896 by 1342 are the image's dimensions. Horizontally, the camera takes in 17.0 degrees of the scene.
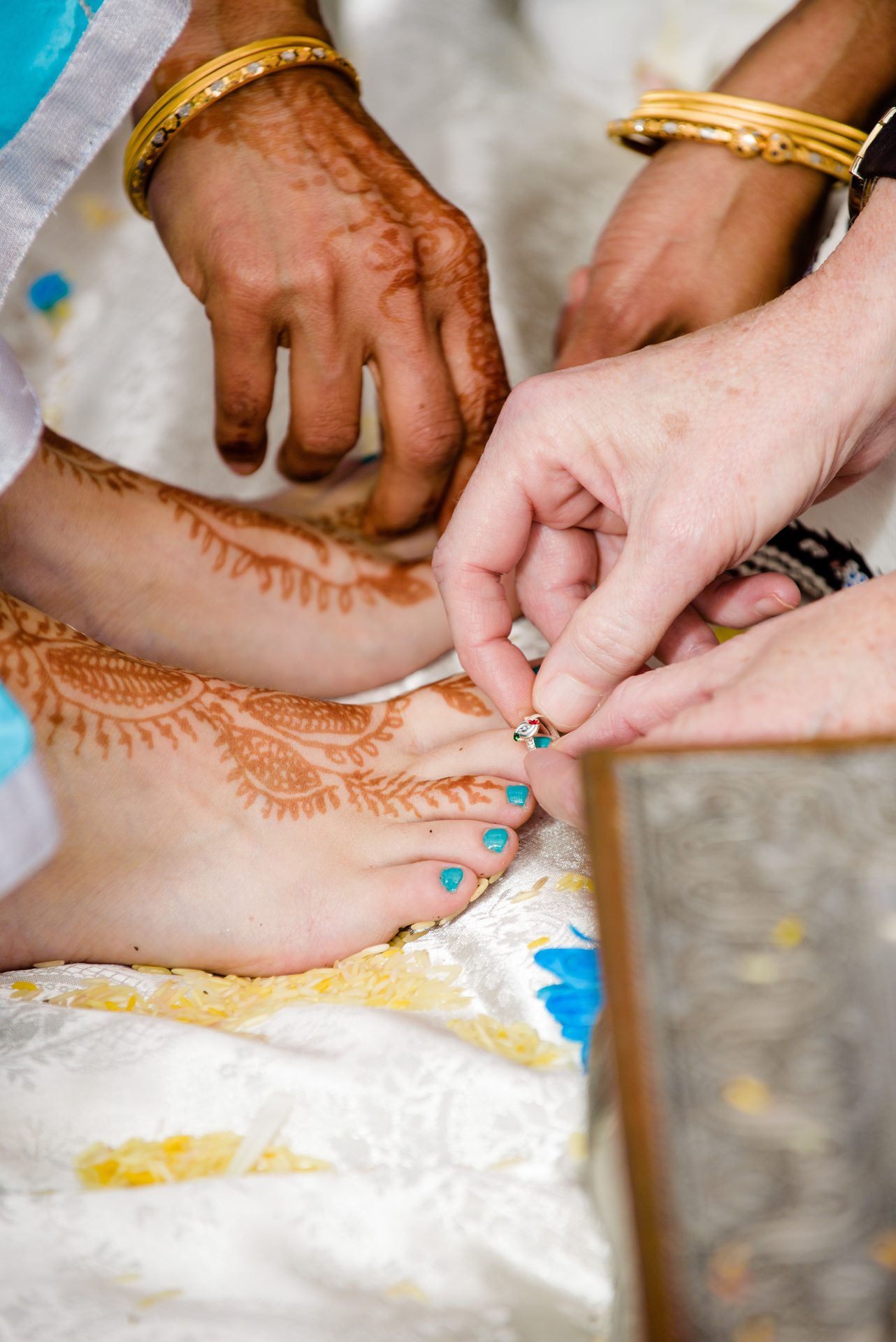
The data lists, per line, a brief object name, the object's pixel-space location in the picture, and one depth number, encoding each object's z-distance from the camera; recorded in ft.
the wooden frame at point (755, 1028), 1.92
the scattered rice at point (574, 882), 2.49
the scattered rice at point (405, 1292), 2.22
